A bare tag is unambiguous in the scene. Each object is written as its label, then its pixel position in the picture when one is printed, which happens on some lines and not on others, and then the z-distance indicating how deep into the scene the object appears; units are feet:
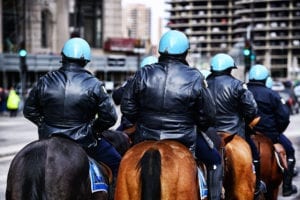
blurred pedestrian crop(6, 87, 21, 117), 115.55
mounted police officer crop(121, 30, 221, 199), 19.56
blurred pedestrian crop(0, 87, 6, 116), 119.44
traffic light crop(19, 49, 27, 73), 109.60
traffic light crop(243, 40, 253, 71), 104.27
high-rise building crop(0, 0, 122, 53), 182.09
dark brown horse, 18.48
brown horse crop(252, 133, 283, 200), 29.76
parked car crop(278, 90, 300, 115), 120.57
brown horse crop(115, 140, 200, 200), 17.78
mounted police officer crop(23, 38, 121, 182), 20.30
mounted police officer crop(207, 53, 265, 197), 26.99
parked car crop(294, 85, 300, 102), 136.87
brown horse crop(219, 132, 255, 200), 25.52
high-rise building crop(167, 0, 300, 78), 446.60
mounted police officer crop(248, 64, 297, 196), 31.27
